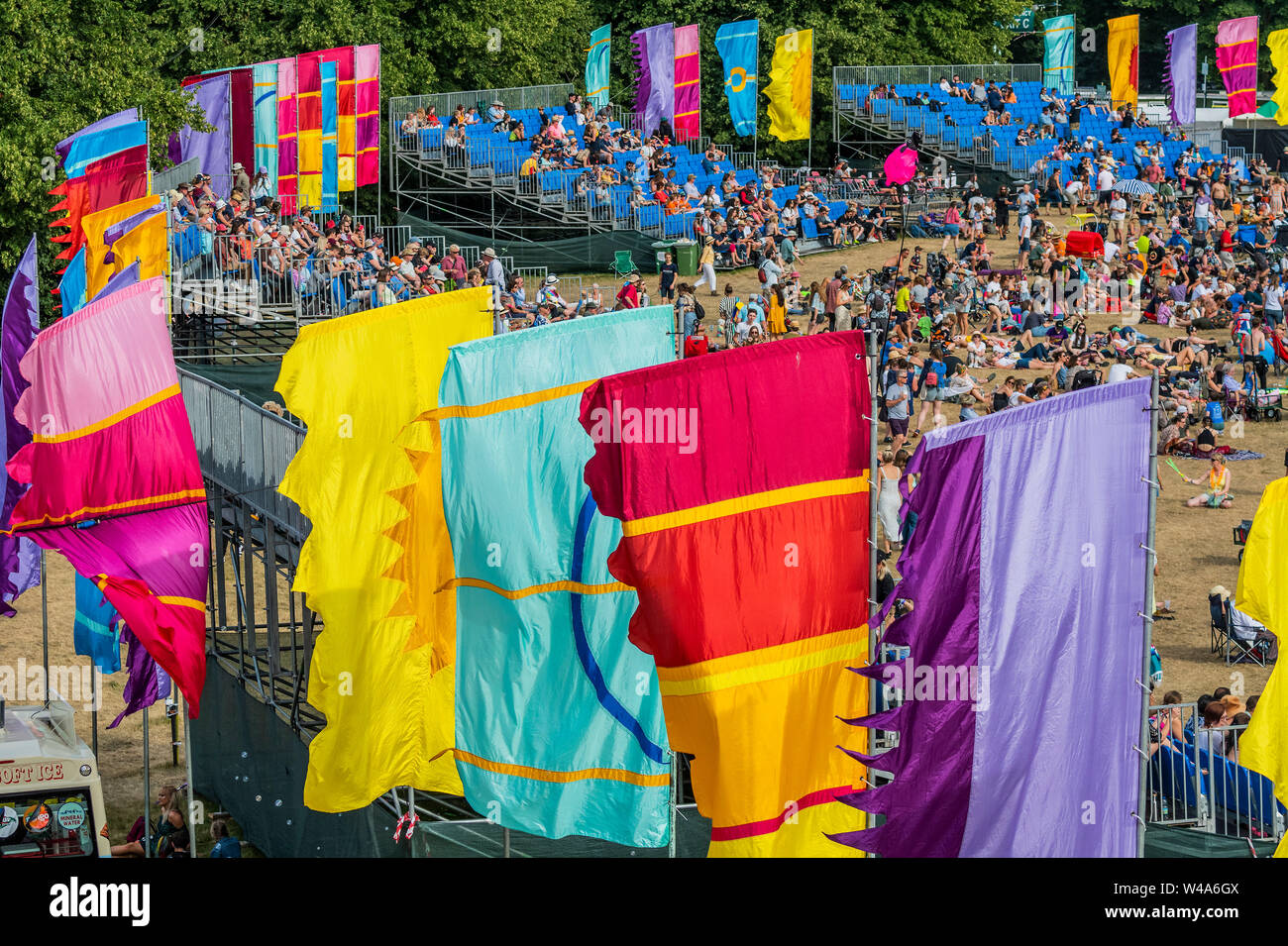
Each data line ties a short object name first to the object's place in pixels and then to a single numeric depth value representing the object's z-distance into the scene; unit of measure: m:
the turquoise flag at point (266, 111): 34.94
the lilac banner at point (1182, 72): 49.53
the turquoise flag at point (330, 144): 35.84
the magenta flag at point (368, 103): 37.34
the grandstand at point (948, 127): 47.38
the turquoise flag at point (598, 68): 45.91
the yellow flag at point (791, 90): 45.31
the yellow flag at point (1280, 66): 46.19
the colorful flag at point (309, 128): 35.09
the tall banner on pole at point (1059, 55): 52.47
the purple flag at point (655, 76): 44.41
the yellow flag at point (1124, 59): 50.12
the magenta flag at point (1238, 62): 49.09
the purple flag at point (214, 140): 35.25
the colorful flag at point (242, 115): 35.22
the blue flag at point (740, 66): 45.72
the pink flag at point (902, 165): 42.62
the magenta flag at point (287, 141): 34.91
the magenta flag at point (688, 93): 44.94
